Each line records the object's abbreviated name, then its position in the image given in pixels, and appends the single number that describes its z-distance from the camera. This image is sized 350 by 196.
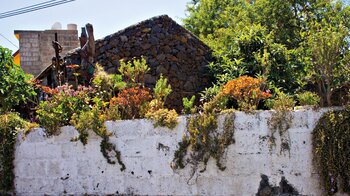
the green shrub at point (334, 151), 5.05
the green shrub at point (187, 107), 6.20
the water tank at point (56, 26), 18.22
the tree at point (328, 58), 5.54
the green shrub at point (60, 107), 6.75
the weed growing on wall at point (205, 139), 5.65
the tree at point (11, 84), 7.90
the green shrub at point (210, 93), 8.27
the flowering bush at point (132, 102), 6.44
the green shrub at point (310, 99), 5.59
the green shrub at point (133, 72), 6.98
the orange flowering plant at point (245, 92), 5.88
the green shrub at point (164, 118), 5.93
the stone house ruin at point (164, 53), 10.37
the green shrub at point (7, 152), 7.05
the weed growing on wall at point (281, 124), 5.46
